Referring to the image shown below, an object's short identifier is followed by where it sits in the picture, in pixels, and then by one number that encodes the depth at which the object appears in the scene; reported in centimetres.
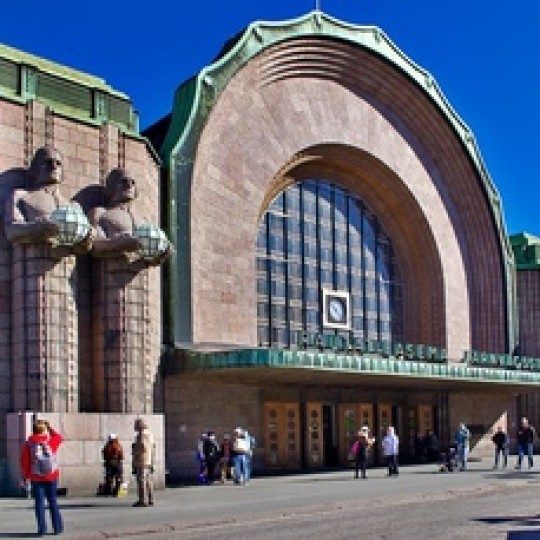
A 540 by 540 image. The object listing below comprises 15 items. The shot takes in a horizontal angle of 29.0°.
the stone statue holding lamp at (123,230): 2559
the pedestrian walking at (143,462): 2027
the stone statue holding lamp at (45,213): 2381
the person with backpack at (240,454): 2702
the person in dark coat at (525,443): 3238
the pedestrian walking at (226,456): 2870
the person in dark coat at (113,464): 2336
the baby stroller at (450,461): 3200
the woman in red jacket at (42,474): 1543
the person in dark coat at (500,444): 3359
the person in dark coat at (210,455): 2847
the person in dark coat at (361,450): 2955
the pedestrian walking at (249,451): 2781
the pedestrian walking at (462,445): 3281
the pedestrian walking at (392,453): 3009
